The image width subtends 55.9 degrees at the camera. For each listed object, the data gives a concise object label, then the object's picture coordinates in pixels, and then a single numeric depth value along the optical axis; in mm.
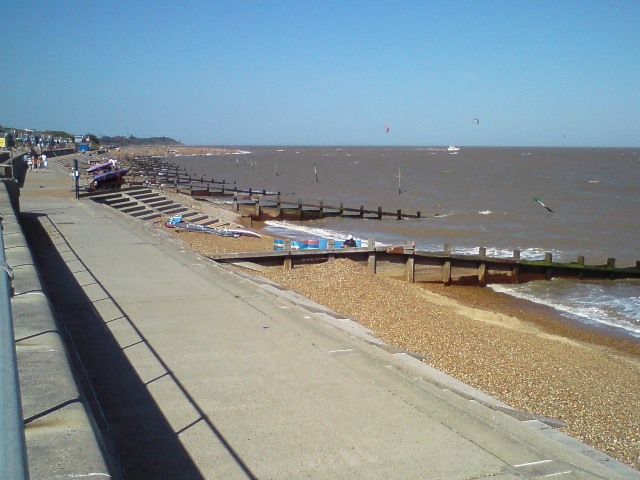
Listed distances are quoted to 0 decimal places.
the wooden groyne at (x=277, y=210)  42719
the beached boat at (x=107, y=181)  32331
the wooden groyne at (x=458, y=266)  22062
